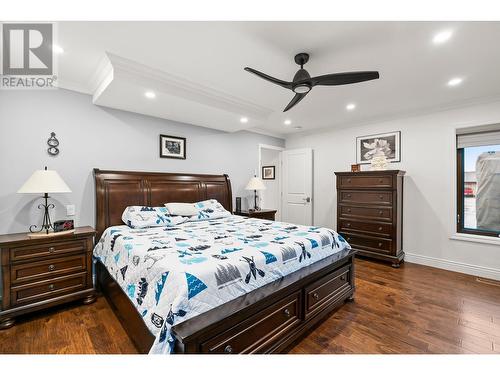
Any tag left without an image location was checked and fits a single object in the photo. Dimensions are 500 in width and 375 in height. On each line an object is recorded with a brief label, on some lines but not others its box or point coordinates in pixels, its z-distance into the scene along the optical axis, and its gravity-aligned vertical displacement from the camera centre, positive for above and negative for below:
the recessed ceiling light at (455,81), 2.65 +1.25
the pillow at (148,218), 2.79 -0.38
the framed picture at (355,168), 4.07 +0.34
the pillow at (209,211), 3.31 -0.36
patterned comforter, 1.31 -0.54
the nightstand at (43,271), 2.04 -0.81
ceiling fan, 1.90 +0.93
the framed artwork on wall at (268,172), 5.92 +0.40
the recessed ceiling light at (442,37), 1.80 +1.22
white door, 5.02 +0.03
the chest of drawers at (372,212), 3.56 -0.41
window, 3.33 +0.06
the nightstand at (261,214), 4.23 -0.50
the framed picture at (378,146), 3.95 +0.74
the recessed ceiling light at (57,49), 2.03 +1.25
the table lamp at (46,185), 2.21 +0.02
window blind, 3.29 +0.71
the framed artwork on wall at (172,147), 3.58 +0.65
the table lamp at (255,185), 4.45 +0.05
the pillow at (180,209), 3.13 -0.30
